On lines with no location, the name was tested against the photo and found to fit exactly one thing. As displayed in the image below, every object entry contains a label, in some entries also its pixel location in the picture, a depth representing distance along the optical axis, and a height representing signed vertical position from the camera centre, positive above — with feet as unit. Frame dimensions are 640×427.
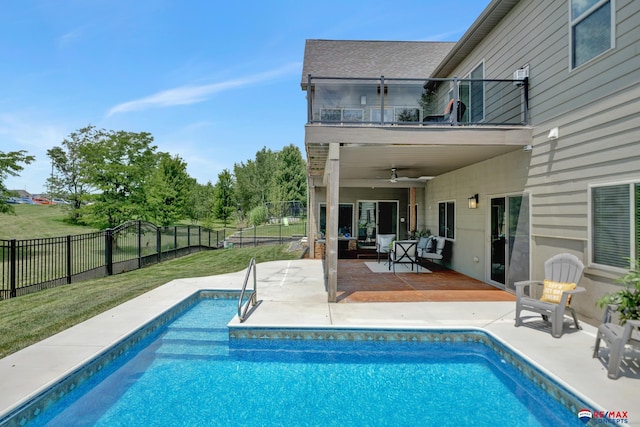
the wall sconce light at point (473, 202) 28.25 +1.06
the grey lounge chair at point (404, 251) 31.35 -3.26
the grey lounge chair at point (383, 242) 37.04 -2.93
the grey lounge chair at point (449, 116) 23.16 +6.92
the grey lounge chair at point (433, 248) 33.17 -3.30
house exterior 15.26 +4.37
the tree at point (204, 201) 110.11 +4.21
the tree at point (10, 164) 45.11 +6.37
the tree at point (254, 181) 133.90 +12.63
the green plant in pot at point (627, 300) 12.18 -3.00
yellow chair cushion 16.46 -3.56
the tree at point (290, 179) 124.06 +12.69
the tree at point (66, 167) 96.17 +13.79
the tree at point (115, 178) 53.16 +5.44
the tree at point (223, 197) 102.42 +5.05
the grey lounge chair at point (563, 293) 15.20 -3.48
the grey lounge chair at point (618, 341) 11.10 -4.07
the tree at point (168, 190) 61.67 +4.50
